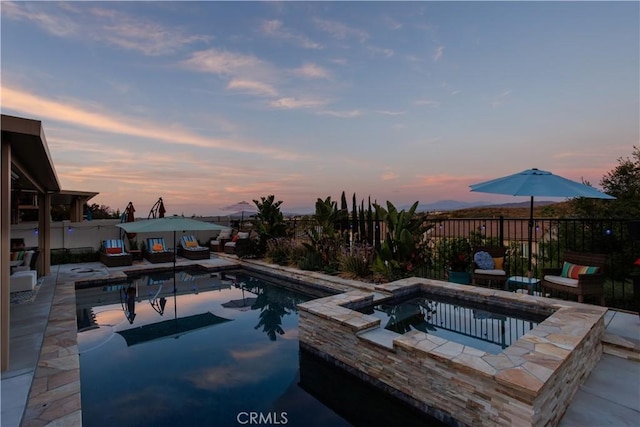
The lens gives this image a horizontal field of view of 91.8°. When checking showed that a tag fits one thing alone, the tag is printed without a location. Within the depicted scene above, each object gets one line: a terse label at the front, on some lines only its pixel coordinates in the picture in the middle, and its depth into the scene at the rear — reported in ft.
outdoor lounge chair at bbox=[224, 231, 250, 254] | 40.40
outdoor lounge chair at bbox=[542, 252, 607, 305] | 16.88
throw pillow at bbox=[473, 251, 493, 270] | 22.13
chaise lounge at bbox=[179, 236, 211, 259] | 41.29
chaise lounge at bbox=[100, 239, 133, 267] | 35.91
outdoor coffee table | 19.53
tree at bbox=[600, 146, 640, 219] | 21.44
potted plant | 23.18
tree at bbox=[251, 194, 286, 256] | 40.09
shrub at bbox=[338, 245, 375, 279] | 26.68
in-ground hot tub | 8.77
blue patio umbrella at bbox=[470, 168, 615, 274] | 16.74
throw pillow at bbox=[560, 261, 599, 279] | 17.70
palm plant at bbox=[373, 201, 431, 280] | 24.79
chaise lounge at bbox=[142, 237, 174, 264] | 38.75
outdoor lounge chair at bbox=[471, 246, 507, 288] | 21.17
